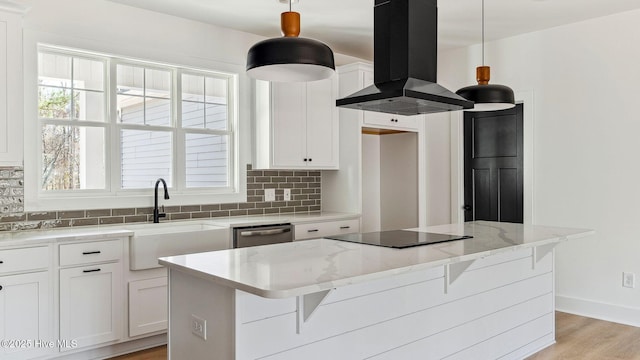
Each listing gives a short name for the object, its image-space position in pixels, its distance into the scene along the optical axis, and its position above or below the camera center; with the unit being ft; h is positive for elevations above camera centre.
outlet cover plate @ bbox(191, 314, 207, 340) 6.85 -2.10
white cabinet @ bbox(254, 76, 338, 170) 15.01 +1.75
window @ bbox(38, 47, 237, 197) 12.28 +1.55
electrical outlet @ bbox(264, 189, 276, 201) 16.11 -0.48
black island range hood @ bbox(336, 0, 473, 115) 8.50 +2.15
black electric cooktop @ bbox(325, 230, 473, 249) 8.89 -1.16
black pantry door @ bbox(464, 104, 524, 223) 16.44 +0.48
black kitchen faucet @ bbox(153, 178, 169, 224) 13.21 -0.52
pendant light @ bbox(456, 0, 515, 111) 9.77 +1.69
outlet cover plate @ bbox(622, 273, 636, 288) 13.85 -2.91
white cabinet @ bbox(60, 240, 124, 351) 10.34 -2.55
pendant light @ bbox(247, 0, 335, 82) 6.79 +1.77
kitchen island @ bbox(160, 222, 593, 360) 6.45 -1.97
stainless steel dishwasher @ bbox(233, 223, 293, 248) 13.00 -1.51
